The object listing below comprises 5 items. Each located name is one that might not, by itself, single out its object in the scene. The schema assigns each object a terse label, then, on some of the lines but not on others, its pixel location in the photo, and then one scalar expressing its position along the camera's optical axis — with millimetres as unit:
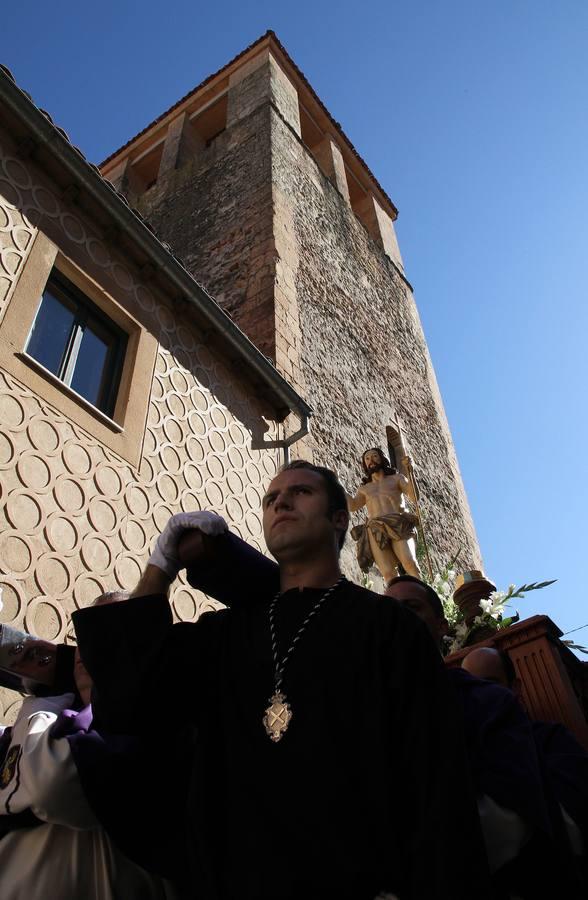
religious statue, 6418
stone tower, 9758
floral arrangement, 5070
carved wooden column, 3057
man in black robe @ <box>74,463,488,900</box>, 1295
